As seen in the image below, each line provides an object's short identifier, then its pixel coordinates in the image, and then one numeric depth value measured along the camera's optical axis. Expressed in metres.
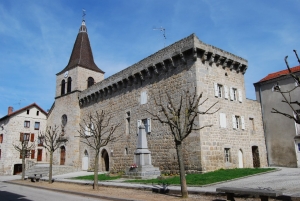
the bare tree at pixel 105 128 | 22.01
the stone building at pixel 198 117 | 15.20
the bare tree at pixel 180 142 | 8.58
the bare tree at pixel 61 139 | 27.07
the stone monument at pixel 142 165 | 14.81
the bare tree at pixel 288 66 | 6.58
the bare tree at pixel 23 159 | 20.81
